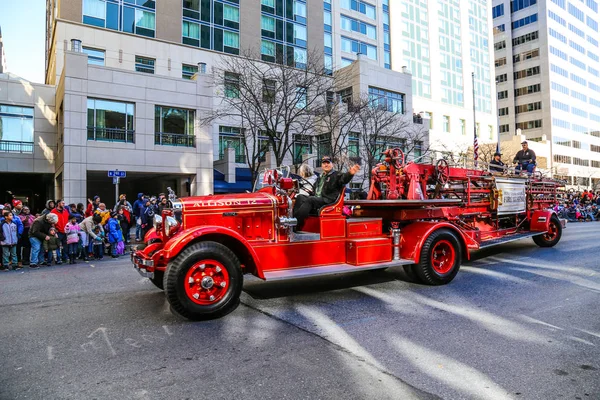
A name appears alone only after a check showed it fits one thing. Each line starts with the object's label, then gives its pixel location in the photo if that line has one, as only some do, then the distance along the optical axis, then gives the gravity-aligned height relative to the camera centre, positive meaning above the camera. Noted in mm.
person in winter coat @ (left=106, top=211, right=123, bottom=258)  12430 -759
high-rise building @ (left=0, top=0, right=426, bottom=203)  21609 +7146
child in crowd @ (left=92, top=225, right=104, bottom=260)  11992 -1046
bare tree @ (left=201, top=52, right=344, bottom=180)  19594 +6071
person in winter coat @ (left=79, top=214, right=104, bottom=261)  11773 -706
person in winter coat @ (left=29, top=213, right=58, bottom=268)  10680 -614
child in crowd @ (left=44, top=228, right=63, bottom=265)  10891 -968
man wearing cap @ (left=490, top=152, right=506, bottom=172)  11965 +1365
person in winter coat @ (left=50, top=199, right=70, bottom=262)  11312 -412
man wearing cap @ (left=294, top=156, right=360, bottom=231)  6266 +281
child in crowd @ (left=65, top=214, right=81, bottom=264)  11234 -754
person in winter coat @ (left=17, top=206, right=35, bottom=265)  11152 -808
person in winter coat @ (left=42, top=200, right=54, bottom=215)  11656 +126
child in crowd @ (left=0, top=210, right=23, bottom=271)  10375 -775
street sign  16292 +1455
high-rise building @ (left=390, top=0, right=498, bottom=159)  47375 +18506
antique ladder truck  5066 -459
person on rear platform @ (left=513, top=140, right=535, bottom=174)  12116 +1417
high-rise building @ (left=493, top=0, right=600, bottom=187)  74562 +24685
